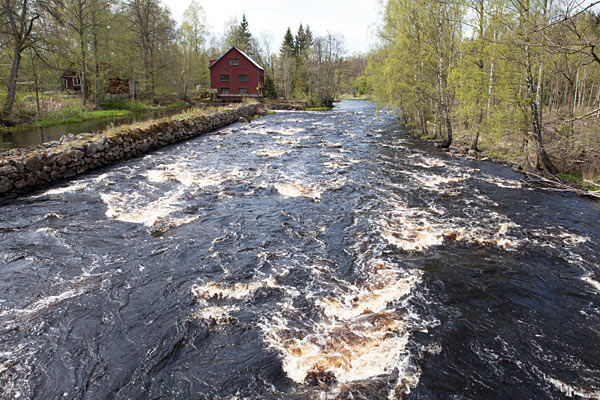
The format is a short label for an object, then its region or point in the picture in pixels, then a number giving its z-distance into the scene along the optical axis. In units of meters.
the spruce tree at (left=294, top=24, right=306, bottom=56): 76.38
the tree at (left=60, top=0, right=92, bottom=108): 31.42
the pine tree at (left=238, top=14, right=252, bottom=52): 71.88
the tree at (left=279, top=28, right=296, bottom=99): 61.44
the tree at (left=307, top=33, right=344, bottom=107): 52.94
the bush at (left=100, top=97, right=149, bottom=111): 37.12
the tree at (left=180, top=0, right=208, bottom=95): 55.31
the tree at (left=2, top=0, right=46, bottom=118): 22.66
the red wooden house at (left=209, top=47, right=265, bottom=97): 52.88
